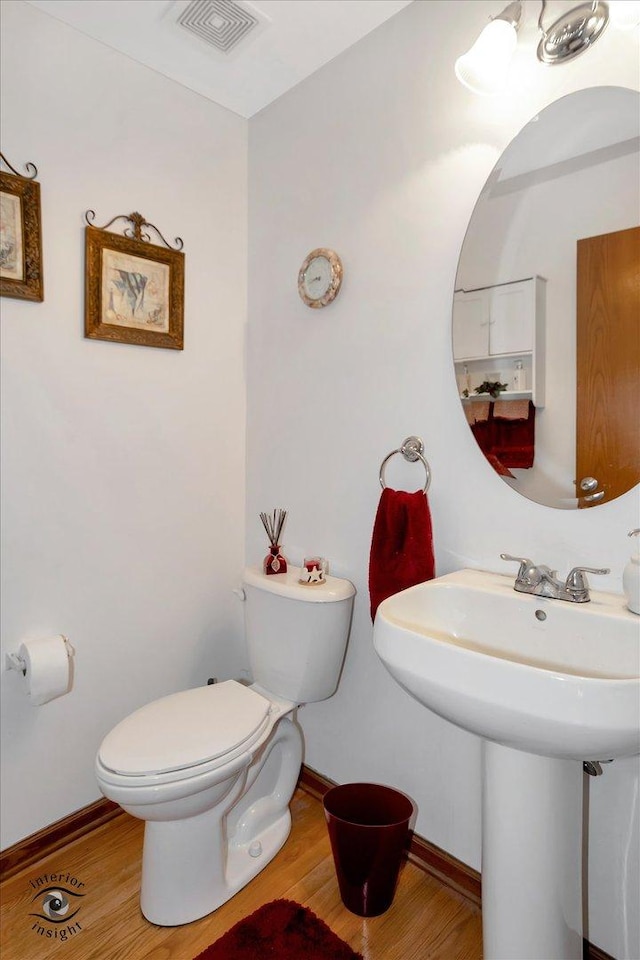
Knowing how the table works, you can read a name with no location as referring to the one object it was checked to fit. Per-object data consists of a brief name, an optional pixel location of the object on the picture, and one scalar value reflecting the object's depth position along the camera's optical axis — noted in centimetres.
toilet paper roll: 151
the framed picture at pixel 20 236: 152
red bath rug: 133
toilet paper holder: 156
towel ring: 155
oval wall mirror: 118
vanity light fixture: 122
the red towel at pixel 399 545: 145
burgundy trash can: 140
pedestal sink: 87
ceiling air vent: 154
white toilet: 133
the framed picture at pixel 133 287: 170
